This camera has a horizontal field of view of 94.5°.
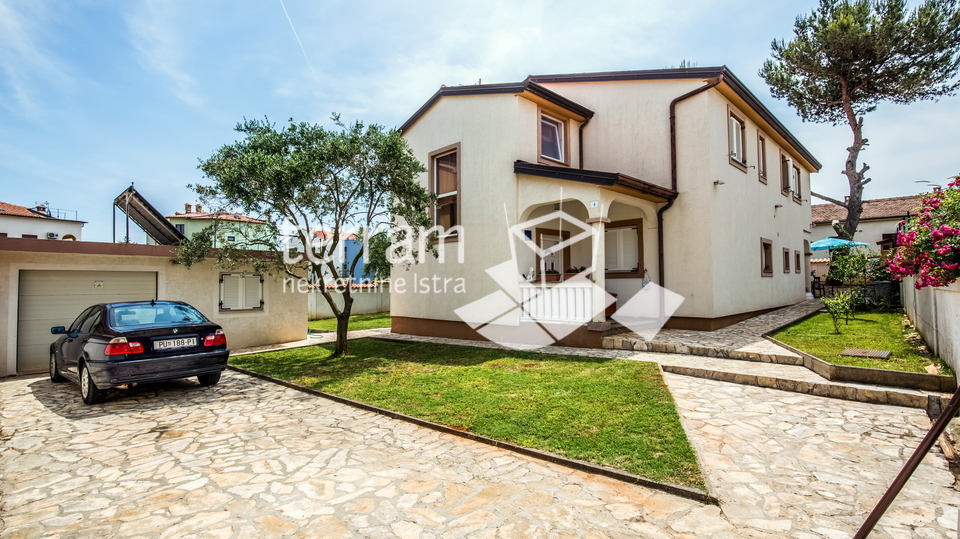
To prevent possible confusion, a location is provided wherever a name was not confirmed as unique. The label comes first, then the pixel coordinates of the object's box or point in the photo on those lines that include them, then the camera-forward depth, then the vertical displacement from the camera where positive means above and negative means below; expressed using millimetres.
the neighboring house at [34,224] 37844 +5561
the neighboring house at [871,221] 30422 +3926
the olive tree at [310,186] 9148 +2110
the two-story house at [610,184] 11484 +2474
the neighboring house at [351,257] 26783 +1737
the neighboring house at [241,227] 10297 +1354
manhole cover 7340 -1325
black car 6578 -982
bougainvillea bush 5168 +399
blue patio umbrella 18558 +1376
